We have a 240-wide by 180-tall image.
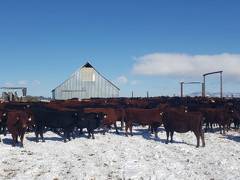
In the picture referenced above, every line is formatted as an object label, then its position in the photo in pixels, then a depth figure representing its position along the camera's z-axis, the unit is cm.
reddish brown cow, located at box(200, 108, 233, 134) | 1114
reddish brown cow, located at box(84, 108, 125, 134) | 1076
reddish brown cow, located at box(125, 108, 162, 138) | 1036
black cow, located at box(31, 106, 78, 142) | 951
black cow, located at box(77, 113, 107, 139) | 981
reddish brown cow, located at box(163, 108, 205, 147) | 906
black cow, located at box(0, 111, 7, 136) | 964
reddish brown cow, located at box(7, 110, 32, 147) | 854
